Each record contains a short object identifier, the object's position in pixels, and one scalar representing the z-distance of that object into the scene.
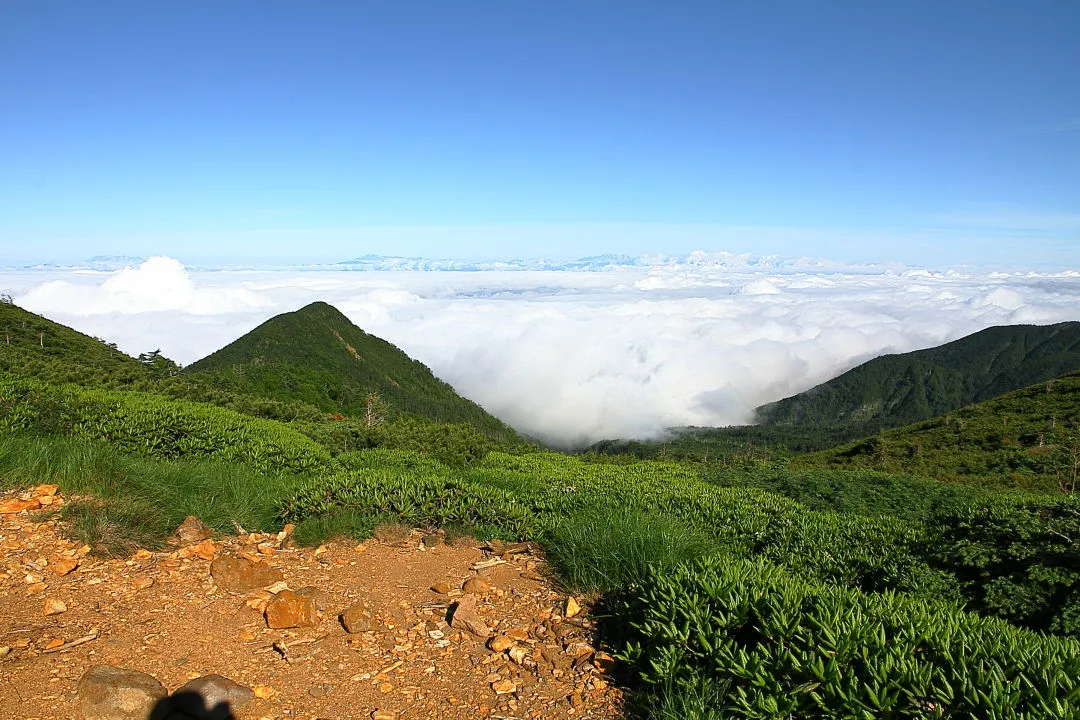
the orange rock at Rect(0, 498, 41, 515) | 5.57
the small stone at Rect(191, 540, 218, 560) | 5.23
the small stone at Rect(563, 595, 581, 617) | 4.38
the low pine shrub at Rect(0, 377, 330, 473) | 8.12
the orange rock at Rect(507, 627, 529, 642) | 4.10
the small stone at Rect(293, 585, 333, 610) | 4.52
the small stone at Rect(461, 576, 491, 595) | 4.82
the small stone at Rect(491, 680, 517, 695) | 3.53
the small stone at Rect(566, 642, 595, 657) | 3.89
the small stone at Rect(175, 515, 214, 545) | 5.48
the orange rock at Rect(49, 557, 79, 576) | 4.69
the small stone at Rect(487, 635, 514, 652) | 3.96
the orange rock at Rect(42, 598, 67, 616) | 4.13
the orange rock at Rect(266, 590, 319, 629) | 4.18
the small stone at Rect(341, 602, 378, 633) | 4.18
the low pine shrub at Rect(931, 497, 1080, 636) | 4.73
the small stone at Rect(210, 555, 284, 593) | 4.74
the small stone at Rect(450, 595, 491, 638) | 4.19
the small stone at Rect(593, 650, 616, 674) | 3.72
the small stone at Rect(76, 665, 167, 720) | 3.19
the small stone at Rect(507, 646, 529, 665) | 3.84
